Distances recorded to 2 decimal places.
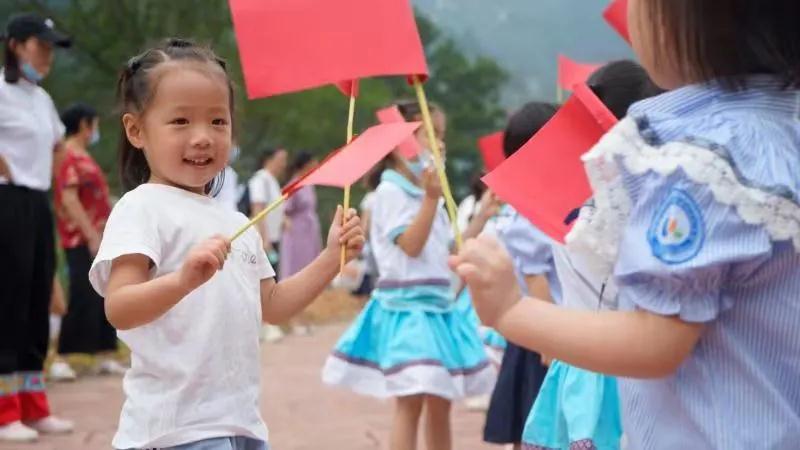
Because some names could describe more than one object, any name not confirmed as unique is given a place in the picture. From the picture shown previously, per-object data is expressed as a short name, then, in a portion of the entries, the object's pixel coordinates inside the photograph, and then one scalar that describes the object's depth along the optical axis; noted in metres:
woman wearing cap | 5.26
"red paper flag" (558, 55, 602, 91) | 3.91
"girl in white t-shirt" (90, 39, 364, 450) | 2.36
